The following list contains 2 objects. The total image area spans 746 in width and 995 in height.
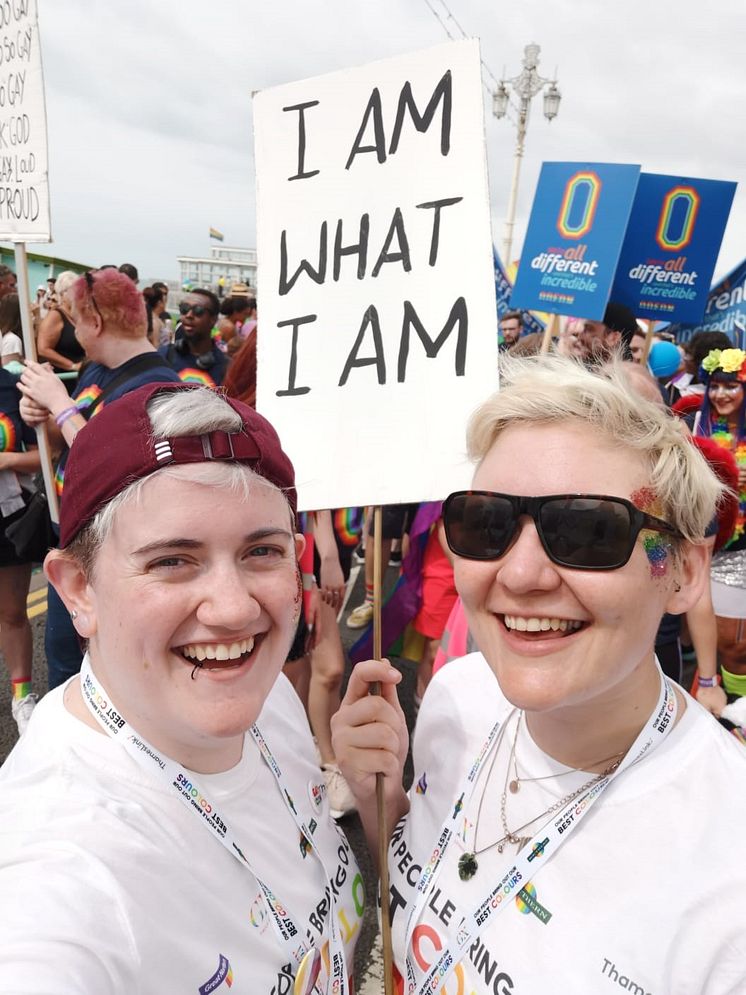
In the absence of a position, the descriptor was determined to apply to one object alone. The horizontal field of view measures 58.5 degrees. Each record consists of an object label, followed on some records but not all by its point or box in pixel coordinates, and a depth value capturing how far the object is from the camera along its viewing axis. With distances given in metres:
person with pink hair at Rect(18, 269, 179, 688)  2.91
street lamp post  18.91
